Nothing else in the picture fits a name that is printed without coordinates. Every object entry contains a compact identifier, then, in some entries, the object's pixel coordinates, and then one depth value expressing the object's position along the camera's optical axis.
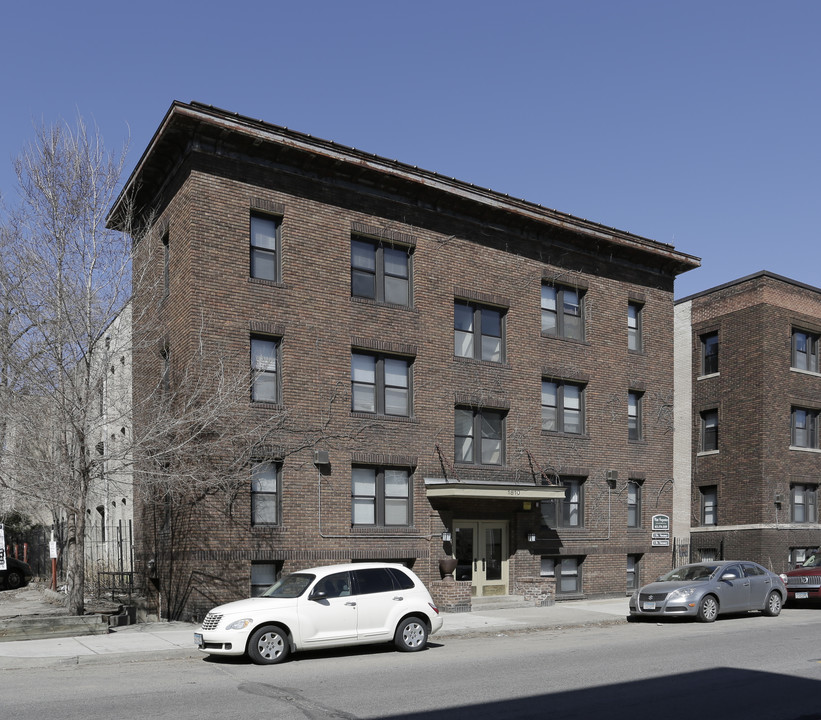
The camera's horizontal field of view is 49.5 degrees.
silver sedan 20.27
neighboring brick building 32.03
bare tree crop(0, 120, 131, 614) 18.56
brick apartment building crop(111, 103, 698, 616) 20.80
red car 24.81
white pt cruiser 14.02
